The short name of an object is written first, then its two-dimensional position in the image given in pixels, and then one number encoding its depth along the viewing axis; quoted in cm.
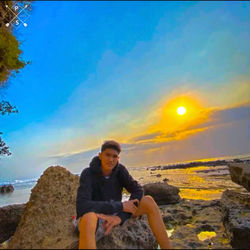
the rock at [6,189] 2538
